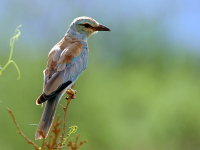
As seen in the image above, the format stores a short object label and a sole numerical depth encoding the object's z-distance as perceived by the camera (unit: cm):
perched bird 1222
